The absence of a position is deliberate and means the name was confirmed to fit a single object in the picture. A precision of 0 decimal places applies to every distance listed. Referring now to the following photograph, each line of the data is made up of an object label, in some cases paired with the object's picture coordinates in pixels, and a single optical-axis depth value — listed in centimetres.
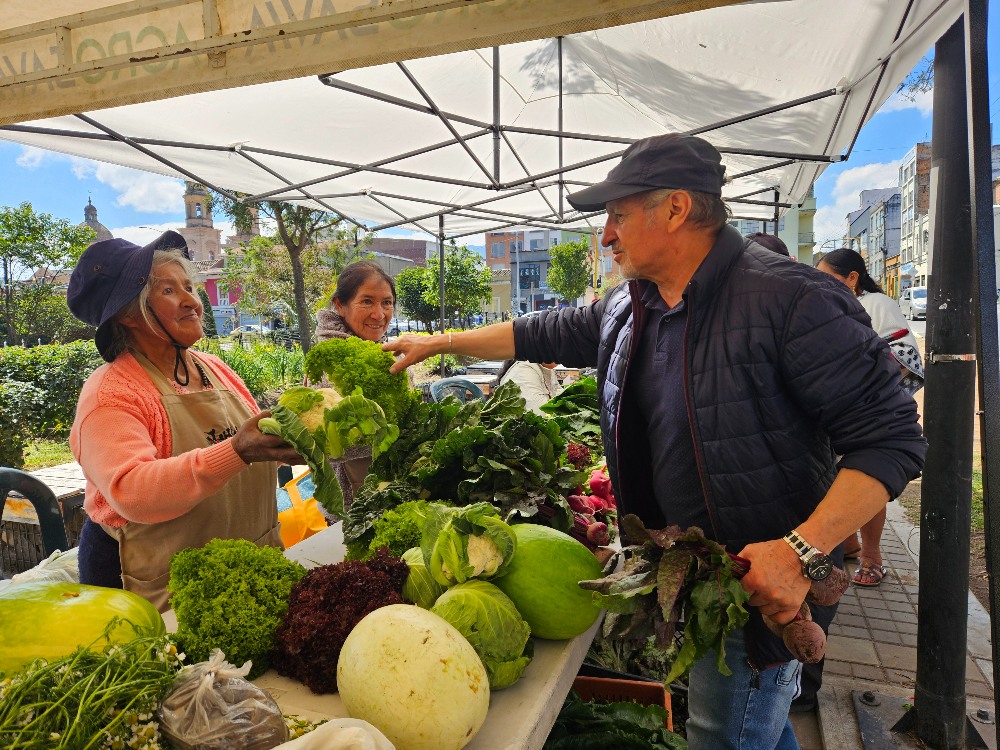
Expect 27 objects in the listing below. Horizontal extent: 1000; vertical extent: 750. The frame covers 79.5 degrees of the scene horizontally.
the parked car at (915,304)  3008
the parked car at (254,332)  2558
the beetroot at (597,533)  212
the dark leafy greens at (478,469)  211
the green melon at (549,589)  161
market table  133
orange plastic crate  250
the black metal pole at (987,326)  195
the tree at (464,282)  2286
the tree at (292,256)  1731
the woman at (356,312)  347
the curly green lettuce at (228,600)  147
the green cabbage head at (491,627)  143
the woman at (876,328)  479
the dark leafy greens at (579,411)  402
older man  157
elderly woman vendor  190
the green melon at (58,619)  120
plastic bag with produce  107
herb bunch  95
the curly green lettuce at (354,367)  213
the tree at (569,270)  3503
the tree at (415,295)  2369
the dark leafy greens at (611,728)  216
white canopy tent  409
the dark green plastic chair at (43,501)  268
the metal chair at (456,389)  613
